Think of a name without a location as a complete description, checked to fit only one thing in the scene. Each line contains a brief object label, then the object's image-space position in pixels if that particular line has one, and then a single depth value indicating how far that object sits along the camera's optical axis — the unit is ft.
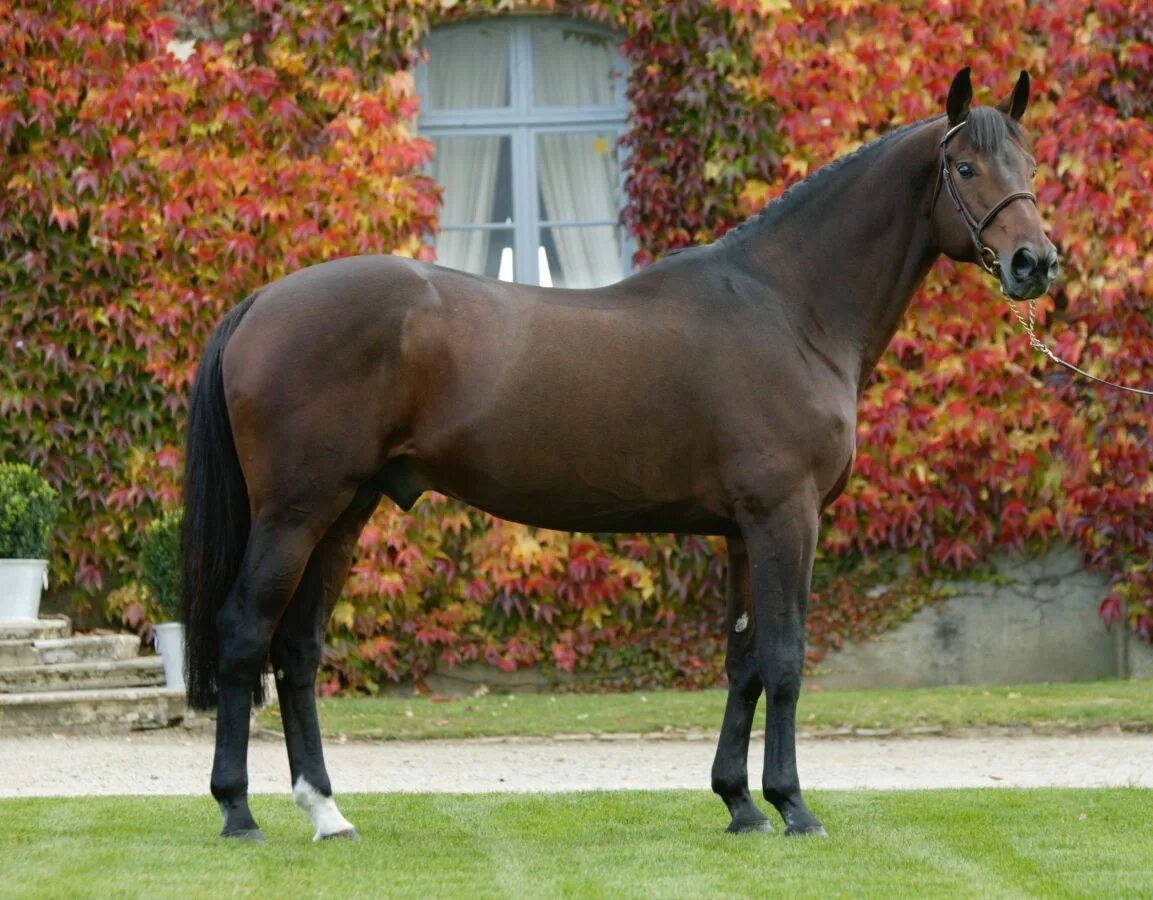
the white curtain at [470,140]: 72.08
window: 71.92
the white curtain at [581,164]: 71.97
